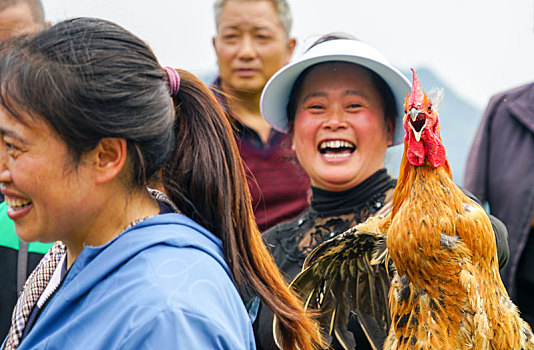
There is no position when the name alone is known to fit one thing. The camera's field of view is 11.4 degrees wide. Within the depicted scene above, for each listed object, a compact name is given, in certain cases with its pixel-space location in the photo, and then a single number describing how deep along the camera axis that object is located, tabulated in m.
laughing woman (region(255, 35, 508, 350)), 3.81
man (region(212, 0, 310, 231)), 4.08
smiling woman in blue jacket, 3.41
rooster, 3.61
